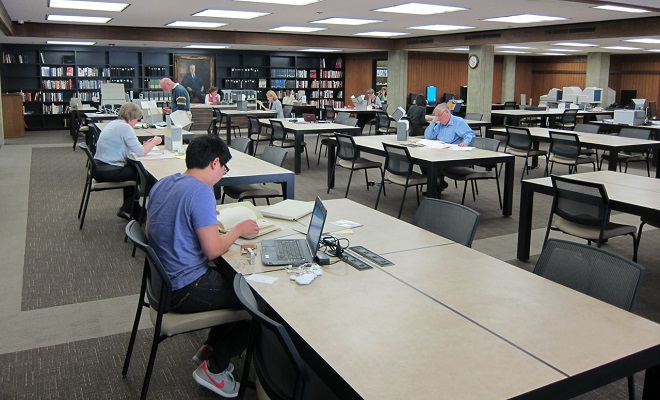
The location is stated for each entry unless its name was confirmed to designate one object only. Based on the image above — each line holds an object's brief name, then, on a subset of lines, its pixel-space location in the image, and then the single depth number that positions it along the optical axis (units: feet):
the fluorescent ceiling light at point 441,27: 38.29
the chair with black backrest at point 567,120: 39.92
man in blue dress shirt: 22.24
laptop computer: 8.23
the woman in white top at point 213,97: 48.16
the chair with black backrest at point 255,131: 31.85
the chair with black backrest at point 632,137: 26.05
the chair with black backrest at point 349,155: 22.74
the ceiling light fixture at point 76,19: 33.81
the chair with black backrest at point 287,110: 40.44
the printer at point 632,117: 35.27
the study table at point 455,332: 5.09
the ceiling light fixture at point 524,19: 32.19
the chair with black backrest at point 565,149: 24.76
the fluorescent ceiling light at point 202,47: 52.00
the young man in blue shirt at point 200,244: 8.22
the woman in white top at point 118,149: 18.11
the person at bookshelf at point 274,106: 37.99
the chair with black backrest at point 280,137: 29.94
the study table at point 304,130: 28.94
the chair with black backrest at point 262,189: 16.94
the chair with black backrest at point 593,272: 7.24
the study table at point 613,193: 12.83
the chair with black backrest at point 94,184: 17.99
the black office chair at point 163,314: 7.92
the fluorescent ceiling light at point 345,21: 35.19
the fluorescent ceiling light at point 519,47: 50.81
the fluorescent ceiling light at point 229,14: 31.65
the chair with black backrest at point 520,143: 27.12
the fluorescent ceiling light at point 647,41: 41.05
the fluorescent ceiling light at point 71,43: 47.13
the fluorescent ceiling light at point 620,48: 50.26
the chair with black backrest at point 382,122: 38.96
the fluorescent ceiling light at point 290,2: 27.09
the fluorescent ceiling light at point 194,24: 37.03
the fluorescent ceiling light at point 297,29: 40.57
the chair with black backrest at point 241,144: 19.99
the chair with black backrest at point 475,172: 20.31
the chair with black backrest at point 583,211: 13.01
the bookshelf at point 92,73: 52.11
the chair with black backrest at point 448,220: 9.65
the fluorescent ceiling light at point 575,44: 45.42
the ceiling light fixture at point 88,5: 27.81
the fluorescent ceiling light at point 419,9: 28.50
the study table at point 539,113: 40.98
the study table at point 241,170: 14.99
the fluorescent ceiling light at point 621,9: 26.68
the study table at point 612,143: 23.66
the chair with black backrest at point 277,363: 5.44
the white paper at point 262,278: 7.49
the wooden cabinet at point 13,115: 46.26
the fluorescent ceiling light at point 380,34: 44.04
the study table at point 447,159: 18.39
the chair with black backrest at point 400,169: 19.36
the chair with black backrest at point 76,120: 41.50
